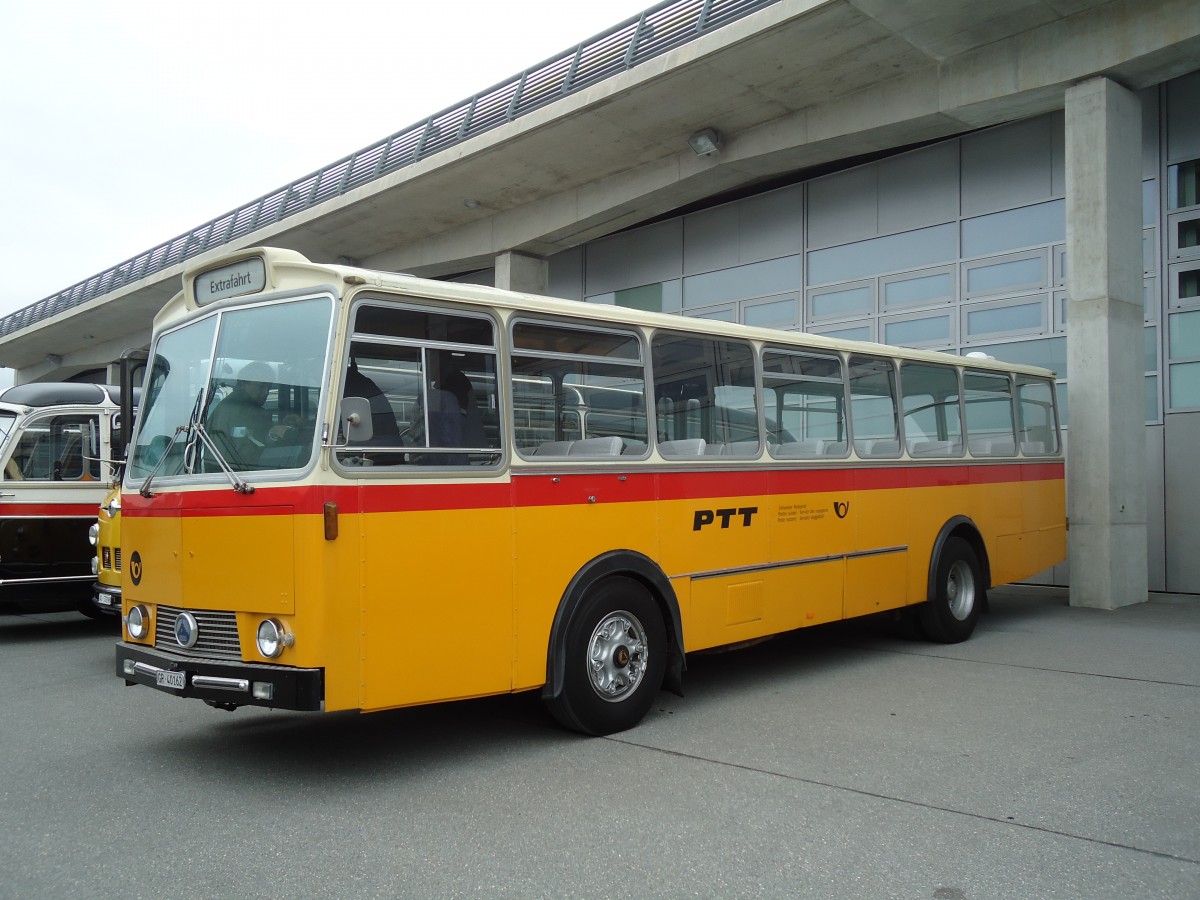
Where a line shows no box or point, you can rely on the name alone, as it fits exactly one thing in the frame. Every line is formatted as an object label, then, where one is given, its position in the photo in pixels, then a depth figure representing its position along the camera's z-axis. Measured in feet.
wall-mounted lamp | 52.75
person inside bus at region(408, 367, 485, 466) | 18.48
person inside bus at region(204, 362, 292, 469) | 17.99
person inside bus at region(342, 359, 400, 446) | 17.56
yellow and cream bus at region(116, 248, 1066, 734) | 17.28
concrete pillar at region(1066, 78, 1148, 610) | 39.83
